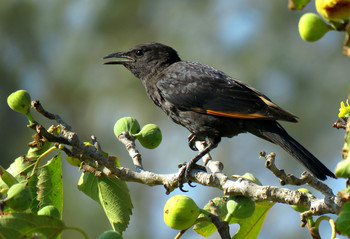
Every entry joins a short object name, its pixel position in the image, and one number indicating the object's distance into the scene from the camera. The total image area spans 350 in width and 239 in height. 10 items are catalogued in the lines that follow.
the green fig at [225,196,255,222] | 4.92
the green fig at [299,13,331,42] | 3.57
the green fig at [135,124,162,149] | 6.90
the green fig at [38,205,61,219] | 4.56
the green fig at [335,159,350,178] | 3.10
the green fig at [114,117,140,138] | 7.02
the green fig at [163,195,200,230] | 4.64
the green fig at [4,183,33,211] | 4.35
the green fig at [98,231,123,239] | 4.06
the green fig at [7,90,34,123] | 5.74
